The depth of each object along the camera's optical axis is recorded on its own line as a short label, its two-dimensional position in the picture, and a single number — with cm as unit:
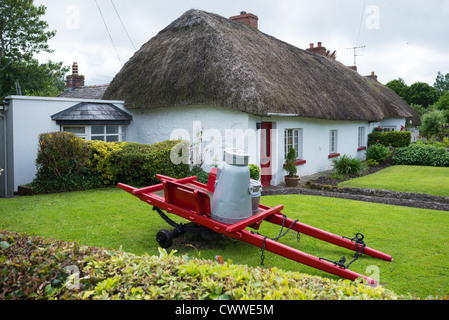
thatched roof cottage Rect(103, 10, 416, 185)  1045
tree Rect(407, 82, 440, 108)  4881
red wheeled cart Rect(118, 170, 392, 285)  423
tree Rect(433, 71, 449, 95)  6604
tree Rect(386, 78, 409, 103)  4984
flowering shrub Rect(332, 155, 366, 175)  1388
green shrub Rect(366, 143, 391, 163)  1767
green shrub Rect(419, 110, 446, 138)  2731
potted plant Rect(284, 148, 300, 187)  1152
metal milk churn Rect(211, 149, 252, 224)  482
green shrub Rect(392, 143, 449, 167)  1675
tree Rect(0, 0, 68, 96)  1998
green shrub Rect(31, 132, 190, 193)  948
